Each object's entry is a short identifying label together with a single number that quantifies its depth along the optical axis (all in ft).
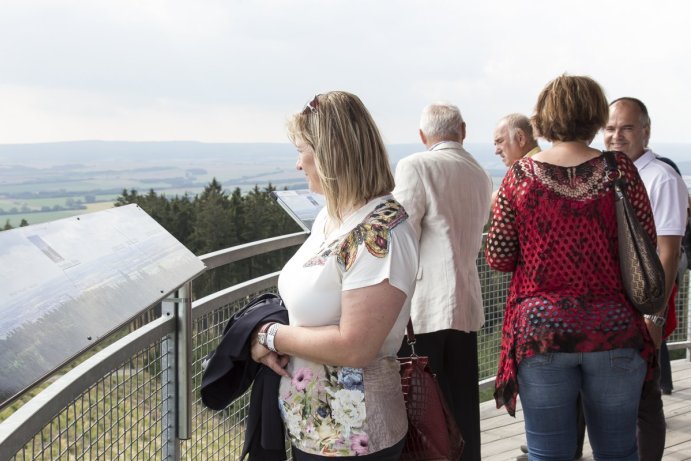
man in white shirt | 8.41
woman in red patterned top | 6.36
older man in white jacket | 9.49
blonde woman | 5.05
